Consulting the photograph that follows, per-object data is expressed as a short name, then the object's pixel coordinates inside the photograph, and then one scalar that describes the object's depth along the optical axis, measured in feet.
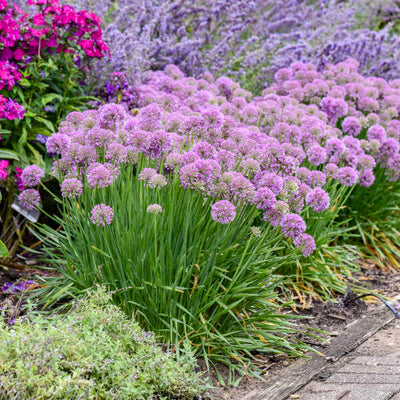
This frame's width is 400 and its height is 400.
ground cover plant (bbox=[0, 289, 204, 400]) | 6.54
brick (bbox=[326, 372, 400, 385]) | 8.61
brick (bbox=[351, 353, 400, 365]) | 9.36
